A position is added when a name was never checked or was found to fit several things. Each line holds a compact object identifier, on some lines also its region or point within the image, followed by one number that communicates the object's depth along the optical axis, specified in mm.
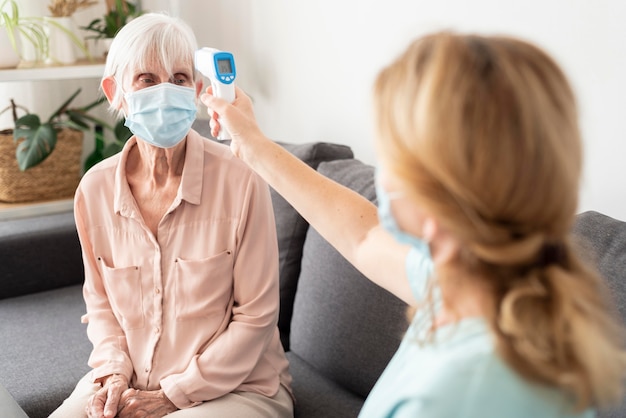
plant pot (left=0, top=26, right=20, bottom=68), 2910
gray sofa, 1809
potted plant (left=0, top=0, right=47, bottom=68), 2902
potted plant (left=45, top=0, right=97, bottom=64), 3094
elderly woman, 1686
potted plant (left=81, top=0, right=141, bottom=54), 3160
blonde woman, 810
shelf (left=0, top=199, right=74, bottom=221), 3094
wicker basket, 3076
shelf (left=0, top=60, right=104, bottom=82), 2904
